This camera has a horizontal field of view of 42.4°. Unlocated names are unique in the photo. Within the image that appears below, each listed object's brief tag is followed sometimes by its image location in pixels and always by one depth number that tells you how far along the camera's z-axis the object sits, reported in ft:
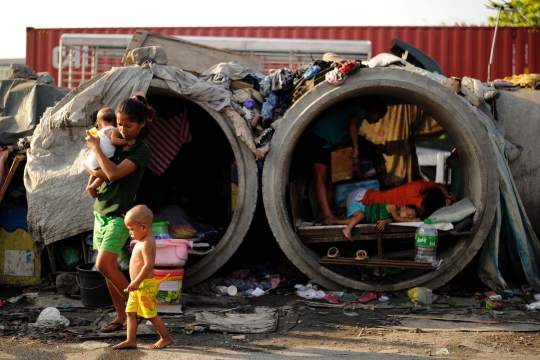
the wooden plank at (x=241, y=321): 18.78
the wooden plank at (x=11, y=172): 24.49
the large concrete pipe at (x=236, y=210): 23.57
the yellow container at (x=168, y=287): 20.56
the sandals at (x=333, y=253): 23.54
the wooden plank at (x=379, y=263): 22.99
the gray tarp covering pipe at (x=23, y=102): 27.25
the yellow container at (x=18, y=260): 24.52
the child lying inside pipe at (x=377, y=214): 24.25
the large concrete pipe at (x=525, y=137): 25.94
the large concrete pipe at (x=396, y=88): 23.29
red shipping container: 48.96
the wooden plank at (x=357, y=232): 24.00
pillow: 23.61
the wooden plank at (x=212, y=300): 21.97
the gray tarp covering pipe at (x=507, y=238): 23.72
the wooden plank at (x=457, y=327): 19.24
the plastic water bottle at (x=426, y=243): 23.26
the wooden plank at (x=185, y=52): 26.55
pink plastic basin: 21.04
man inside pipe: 26.40
